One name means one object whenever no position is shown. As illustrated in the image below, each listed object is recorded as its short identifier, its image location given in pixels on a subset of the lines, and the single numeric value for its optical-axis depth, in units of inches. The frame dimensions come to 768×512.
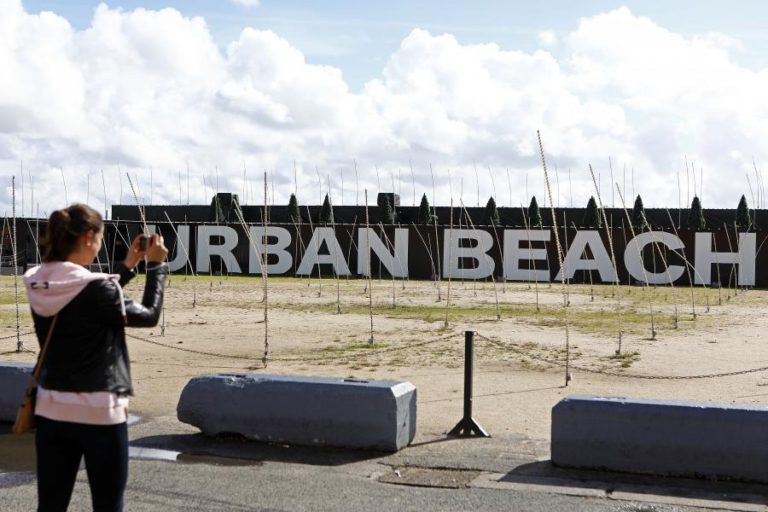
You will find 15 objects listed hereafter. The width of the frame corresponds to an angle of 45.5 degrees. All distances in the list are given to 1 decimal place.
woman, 145.5
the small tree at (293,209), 2054.8
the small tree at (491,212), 2018.3
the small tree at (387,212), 1989.4
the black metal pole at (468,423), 327.3
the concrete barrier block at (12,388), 339.3
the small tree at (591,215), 1975.9
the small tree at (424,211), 2021.2
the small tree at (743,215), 1886.1
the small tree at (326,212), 2021.4
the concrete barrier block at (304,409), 297.4
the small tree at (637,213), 1926.7
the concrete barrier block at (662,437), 263.7
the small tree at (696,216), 1854.8
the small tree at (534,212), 2053.0
